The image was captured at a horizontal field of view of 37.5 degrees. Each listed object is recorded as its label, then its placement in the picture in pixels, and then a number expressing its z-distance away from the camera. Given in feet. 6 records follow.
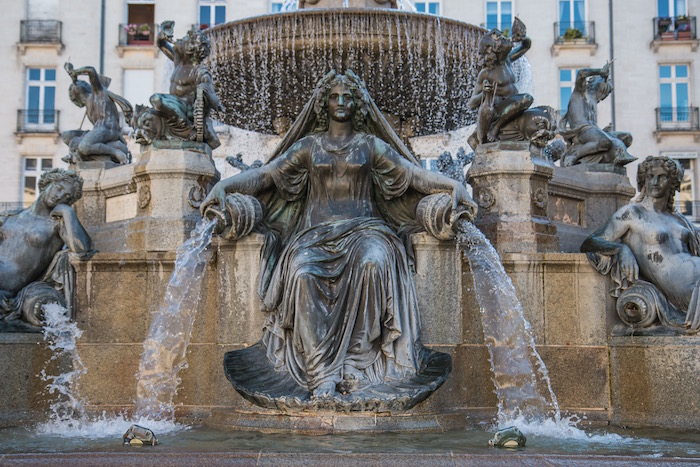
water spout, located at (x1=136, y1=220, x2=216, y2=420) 26.94
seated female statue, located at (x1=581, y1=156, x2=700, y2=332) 27.27
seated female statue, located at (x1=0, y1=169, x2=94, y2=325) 28.76
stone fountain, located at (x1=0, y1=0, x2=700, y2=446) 26.21
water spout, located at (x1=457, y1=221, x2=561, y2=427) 26.63
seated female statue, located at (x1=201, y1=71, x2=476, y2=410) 24.40
